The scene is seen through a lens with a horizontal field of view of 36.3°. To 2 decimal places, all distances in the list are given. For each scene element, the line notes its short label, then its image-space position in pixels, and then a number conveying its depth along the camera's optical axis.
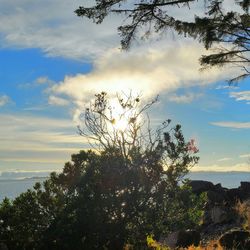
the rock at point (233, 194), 20.05
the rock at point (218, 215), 15.46
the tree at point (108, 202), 9.00
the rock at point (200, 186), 20.53
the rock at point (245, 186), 21.43
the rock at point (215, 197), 19.12
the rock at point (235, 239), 9.58
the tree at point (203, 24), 11.06
